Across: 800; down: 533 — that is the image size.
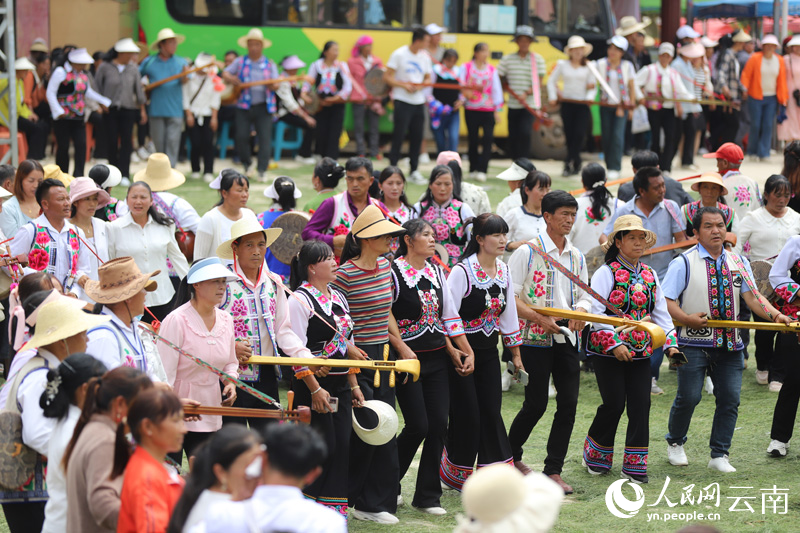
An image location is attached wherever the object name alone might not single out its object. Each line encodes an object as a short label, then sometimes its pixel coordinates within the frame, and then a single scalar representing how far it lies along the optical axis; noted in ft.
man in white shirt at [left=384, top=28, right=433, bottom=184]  100.73
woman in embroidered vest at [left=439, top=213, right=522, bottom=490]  41.60
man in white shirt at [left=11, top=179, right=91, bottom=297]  46.50
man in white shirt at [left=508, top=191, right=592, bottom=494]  43.39
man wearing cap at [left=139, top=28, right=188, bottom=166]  96.84
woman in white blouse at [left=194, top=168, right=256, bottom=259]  48.11
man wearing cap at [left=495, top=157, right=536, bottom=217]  58.39
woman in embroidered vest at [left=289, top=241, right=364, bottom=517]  37.60
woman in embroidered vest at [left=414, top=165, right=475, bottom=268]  52.85
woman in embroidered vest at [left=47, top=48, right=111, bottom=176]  86.84
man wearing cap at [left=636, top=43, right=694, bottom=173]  106.22
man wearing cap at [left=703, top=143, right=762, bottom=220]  60.23
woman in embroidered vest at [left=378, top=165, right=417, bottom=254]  52.85
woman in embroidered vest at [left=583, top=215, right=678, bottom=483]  42.93
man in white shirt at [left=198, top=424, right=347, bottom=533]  21.58
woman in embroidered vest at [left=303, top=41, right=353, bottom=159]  102.99
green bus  107.96
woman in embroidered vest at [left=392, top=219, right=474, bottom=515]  40.42
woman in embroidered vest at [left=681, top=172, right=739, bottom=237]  54.08
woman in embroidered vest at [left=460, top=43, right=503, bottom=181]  102.37
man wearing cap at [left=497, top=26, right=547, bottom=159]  104.17
